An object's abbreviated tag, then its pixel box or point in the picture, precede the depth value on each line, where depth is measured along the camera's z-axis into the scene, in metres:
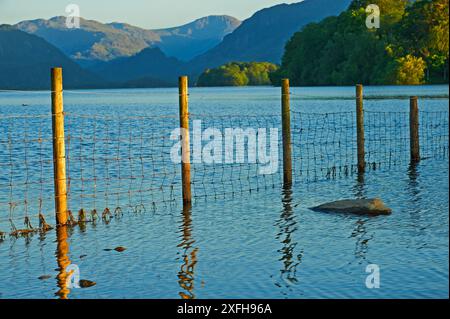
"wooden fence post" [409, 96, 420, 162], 27.41
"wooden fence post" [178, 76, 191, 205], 19.39
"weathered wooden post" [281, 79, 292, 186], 22.81
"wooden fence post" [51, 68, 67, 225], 17.16
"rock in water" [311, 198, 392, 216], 17.72
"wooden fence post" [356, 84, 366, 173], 25.19
